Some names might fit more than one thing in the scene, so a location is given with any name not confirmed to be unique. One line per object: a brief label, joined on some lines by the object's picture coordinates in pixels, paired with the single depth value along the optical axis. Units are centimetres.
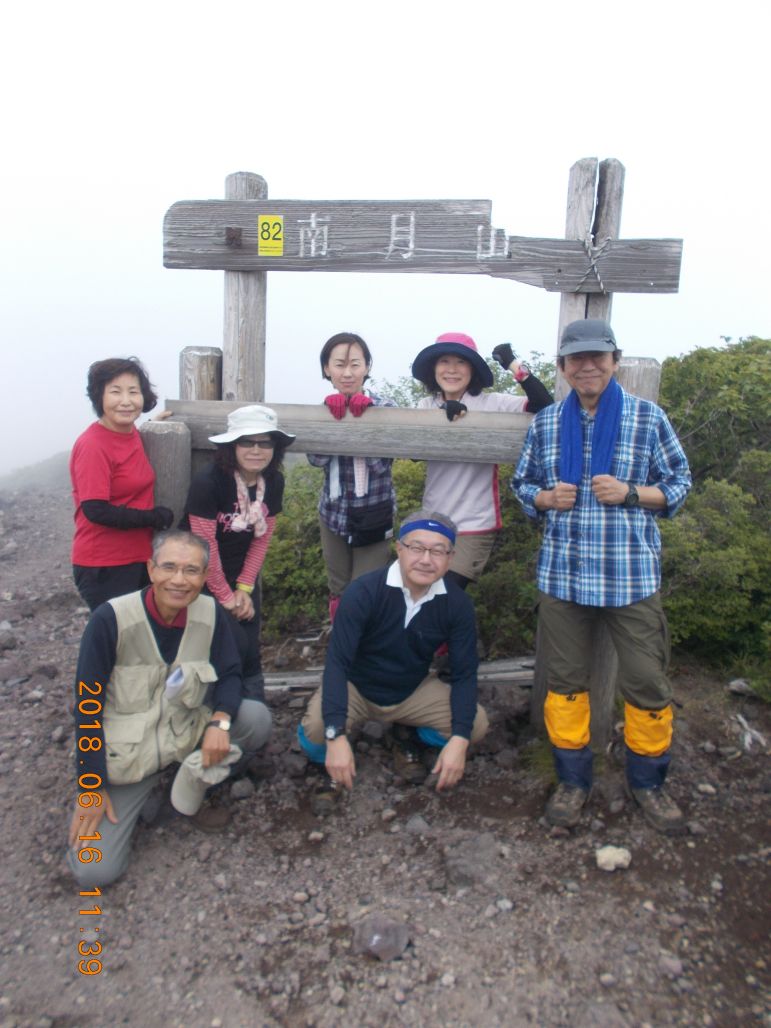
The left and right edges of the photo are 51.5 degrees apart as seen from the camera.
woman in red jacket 399
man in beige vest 352
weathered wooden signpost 411
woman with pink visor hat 431
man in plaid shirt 371
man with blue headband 382
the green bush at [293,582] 650
